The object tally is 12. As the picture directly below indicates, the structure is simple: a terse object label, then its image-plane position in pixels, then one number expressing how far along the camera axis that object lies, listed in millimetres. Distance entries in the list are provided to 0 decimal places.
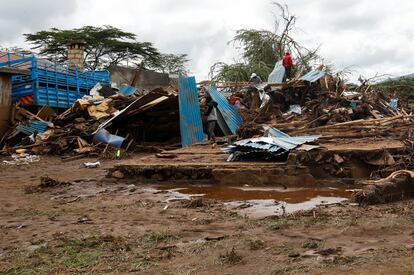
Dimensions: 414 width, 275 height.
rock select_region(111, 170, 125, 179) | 9021
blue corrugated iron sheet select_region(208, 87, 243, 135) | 14367
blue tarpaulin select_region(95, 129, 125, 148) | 14164
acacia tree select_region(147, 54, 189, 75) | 34078
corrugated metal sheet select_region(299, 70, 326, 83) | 14222
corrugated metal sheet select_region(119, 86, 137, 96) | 18500
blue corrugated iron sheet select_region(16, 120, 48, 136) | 16062
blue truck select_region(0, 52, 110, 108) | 17250
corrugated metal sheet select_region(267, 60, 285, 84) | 16172
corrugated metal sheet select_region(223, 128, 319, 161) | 8172
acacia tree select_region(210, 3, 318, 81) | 23041
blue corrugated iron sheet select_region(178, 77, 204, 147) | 13773
